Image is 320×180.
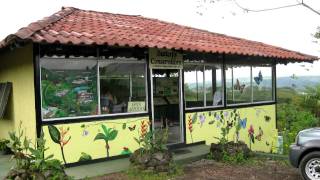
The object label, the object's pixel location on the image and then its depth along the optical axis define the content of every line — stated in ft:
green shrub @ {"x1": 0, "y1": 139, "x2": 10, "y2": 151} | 26.83
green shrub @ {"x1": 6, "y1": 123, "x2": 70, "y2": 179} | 16.98
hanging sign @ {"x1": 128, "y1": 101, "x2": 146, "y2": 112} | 25.03
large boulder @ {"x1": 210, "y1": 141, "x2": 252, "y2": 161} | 24.02
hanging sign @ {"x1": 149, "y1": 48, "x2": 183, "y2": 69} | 25.67
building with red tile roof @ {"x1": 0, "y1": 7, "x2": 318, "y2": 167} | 21.40
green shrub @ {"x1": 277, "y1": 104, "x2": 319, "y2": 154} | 37.58
